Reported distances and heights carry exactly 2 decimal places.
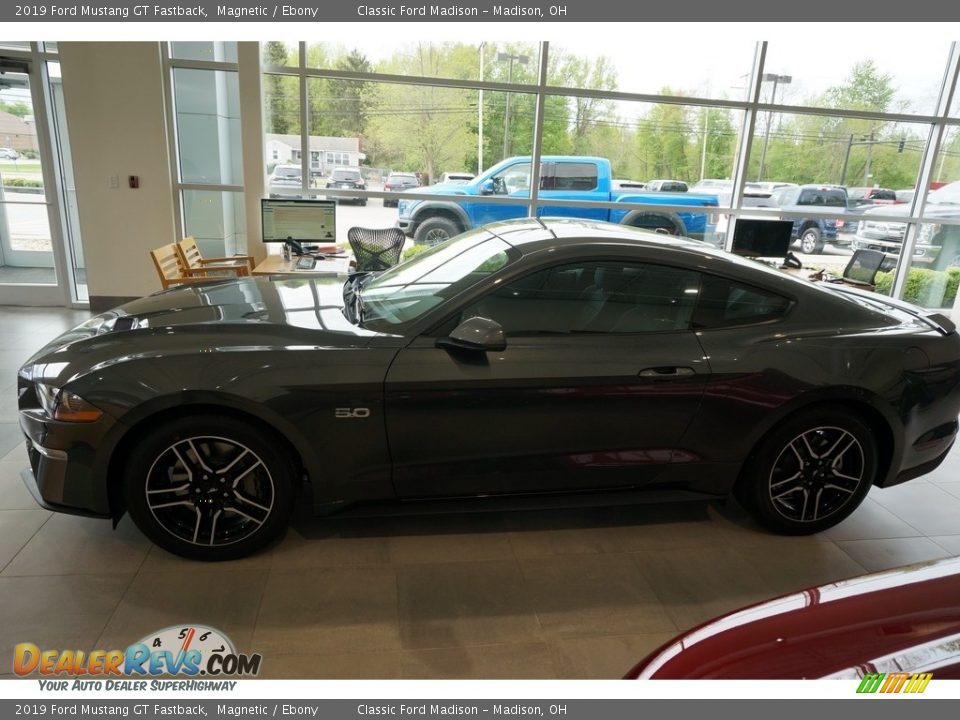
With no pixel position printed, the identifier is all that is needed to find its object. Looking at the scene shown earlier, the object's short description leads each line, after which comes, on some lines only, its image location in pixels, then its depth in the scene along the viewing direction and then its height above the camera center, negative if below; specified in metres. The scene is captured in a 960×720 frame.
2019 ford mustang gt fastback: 2.42 -0.88
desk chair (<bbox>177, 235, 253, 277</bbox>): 5.67 -1.05
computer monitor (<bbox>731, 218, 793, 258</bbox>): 6.88 -0.68
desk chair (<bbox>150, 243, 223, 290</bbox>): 5.18 -1.05
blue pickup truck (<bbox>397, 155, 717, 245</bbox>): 7.41 -0.41
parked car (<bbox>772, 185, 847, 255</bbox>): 7.94 -0.39
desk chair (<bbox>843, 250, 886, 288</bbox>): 6.48 -0.88
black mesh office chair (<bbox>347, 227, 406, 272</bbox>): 6.25 -0.89
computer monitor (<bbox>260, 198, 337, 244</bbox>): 5.99 -0.67
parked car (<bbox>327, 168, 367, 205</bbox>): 7.26 -0.37
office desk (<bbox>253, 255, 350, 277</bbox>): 5.41 -1.01
